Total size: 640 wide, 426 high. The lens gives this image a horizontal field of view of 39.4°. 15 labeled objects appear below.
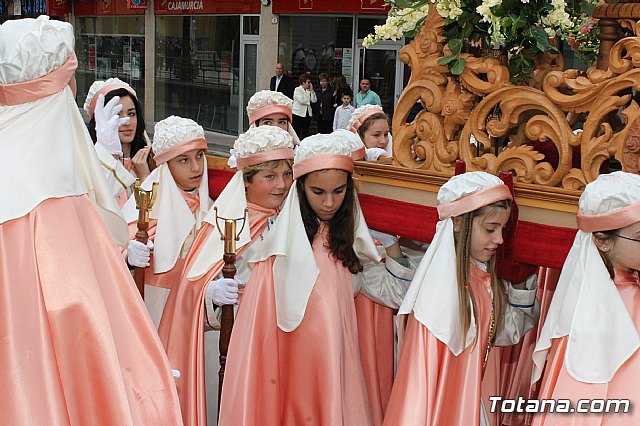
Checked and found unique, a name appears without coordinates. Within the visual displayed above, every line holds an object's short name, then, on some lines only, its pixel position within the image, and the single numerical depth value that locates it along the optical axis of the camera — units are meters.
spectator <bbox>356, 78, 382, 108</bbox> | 15.51
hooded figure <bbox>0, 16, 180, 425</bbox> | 2.64
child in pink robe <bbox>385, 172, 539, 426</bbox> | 3.46
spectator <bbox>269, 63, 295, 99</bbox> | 17.62
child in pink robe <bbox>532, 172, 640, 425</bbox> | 2.99
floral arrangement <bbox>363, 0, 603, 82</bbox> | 3.48
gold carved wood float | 3.26
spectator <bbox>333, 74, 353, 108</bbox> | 16.50
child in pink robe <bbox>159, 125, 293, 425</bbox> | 4.40
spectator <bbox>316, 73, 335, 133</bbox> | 16.67
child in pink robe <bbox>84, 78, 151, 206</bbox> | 4.91
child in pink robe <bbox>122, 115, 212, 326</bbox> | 4.71
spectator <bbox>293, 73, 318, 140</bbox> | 16.67
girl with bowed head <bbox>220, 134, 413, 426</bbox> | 4.07
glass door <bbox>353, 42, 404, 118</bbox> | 16.88
